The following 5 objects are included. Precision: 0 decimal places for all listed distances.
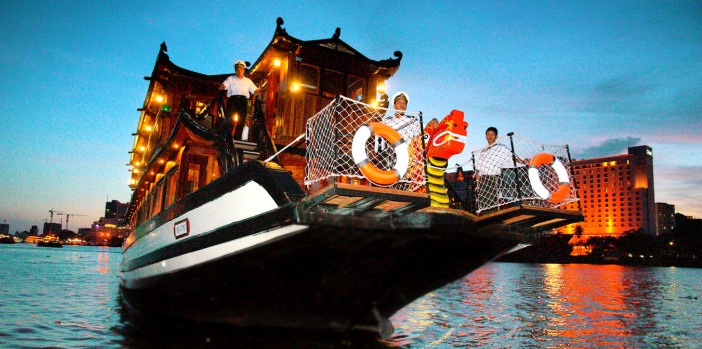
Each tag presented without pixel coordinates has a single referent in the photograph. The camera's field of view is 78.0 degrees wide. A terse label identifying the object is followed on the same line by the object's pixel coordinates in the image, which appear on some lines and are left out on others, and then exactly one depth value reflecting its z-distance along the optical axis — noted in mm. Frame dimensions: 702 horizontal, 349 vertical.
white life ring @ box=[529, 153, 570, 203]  6648
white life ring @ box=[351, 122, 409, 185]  4660
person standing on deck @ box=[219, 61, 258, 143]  6559
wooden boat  4180
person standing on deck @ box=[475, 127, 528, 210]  7180
